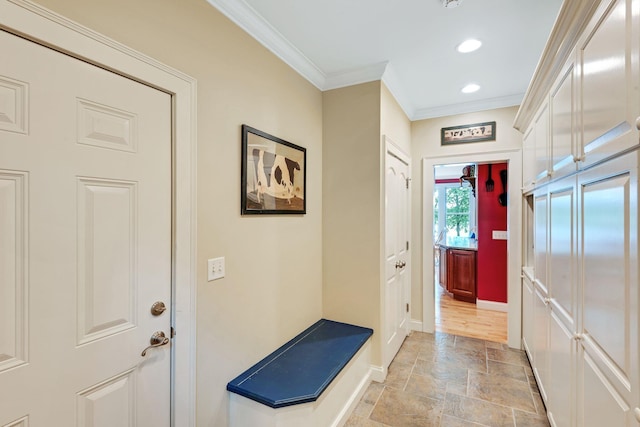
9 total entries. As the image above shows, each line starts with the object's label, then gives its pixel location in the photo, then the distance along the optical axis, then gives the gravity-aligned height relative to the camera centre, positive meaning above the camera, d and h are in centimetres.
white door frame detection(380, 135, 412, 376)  251 -33
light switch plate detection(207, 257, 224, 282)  157 -31
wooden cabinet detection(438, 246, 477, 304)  464 -100
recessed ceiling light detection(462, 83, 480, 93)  282 +123
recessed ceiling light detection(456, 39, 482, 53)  210 +124
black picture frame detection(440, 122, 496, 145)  323 +90
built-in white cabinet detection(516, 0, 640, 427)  91 -1
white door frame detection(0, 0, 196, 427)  130 -3
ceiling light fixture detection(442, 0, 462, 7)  169 +123
